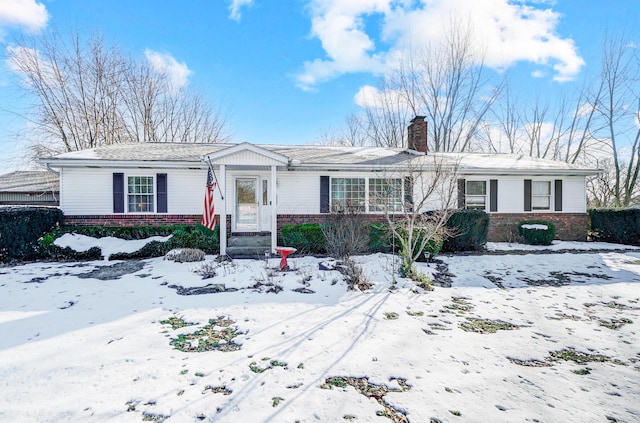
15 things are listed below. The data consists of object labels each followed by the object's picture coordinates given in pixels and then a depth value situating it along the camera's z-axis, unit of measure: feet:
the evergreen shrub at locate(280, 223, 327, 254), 31.91
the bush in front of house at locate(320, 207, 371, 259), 27.61
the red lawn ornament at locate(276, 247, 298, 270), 24.09
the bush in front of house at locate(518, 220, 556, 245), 36.86
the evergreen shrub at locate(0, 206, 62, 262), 27.14
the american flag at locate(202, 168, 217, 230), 27.40
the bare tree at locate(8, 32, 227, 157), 55.77
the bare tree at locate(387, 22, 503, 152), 69.05
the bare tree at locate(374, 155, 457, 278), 20.33
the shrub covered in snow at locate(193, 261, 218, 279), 22.15
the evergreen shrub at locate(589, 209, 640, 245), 37.73
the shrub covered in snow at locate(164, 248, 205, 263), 27.07
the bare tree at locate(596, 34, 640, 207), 55.16
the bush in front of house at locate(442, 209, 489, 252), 32.37
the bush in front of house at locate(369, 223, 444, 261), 31.12
